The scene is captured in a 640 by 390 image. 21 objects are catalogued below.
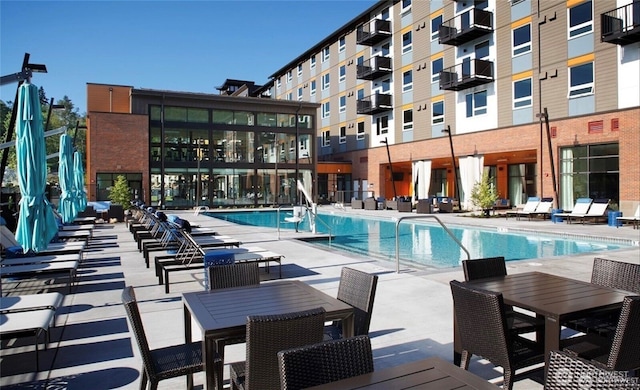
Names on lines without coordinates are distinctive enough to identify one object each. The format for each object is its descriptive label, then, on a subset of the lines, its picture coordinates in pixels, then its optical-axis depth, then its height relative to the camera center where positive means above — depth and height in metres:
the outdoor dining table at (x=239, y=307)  2.88 -0.89
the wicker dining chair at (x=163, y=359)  2.79 -1.19
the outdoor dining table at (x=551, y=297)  3.05 -0.87
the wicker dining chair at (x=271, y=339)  2.53 -0.87
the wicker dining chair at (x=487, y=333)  2.93 -1.02
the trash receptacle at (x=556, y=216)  18.58 -1.31
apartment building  18.75 +4.89
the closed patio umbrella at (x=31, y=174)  6.05 +0.26
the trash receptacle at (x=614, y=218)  16.25 -1.23
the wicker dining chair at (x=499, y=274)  3.74 -0.84
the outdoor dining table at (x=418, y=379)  2.04 -0.92
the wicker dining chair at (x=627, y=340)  2.71 -0.98
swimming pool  12.15 -1.82
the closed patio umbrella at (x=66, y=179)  12.30 +0.37
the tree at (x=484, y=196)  21.45 -0.47
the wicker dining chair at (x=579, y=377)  1.76 -0.80
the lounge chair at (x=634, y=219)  15.40 -1.23
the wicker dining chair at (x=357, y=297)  3.45 -0.90
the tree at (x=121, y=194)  22.11 -0.12
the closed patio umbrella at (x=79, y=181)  15.05 +0.42
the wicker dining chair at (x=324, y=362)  2.08 -0.85
